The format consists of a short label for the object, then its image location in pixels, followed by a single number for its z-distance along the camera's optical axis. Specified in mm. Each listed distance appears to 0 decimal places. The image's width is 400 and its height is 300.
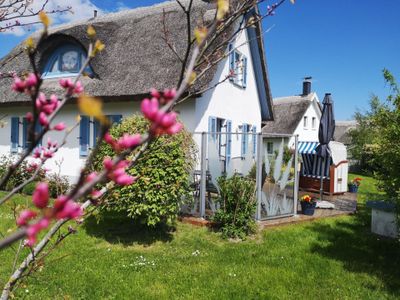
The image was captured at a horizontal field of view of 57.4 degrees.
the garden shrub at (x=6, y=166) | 10833
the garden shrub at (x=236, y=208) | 7211
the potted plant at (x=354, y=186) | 13598
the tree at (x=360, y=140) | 27734
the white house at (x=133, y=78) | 10438
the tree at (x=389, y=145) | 5375
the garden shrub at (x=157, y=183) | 6652
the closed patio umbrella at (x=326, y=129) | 11164
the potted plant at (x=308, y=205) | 8906
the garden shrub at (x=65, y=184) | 10589
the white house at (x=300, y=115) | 28891
